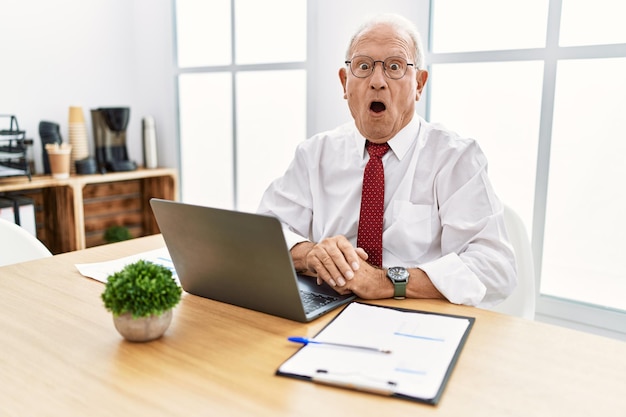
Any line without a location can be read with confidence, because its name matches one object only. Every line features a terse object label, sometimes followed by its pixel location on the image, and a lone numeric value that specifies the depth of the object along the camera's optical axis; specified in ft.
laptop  3.43
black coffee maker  10.57
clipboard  2.83
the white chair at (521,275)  5.09
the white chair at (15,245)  5.62
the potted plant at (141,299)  3.24
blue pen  3.18
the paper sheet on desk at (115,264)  4.75
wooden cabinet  9.96
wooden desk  2.67
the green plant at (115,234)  11.04
